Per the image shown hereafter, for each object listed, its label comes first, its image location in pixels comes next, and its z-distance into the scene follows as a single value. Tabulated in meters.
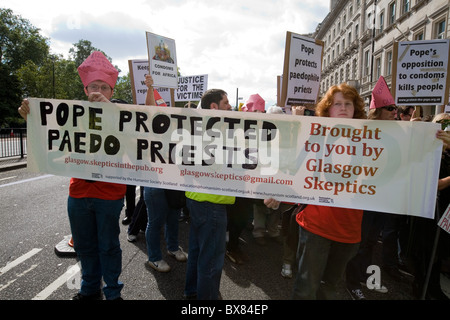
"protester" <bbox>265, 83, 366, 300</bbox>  1.97
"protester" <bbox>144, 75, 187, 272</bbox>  3.11
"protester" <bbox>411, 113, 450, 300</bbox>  2.66
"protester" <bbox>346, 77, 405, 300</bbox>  2.84
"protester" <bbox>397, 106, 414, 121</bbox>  4.68
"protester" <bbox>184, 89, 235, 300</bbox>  2.17
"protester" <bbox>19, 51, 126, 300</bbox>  2.36
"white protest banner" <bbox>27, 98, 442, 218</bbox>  2.05
